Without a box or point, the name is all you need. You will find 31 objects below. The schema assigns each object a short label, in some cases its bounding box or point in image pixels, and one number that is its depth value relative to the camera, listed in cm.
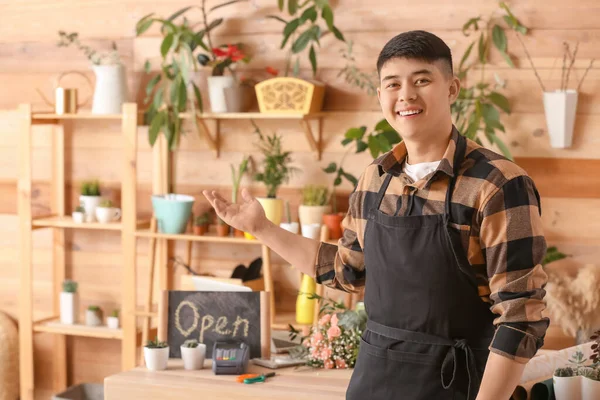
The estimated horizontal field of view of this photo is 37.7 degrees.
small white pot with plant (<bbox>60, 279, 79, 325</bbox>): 414
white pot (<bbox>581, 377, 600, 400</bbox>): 205
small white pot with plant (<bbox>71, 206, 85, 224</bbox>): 410
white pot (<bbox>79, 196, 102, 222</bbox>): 411
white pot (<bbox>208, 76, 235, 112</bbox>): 381
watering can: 406
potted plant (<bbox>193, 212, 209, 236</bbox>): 389
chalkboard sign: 253
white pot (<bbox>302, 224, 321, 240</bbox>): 369
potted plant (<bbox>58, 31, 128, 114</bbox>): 398
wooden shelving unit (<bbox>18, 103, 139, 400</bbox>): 395
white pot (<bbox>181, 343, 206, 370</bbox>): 243
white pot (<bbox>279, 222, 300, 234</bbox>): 377
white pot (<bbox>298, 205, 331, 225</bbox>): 373
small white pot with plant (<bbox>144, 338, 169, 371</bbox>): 241
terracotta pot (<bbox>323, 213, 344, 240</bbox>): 369
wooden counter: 226
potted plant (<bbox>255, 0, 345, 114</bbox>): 365
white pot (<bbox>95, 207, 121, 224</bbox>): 405
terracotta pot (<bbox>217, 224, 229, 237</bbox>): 385
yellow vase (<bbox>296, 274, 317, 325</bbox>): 371
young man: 152
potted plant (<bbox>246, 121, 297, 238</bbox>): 375
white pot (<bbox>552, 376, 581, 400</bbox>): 207
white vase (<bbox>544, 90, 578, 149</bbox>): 345
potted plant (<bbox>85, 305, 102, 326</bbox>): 414
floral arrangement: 247
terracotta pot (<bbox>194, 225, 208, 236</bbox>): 389
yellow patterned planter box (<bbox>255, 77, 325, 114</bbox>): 367
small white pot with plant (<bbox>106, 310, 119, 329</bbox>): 411
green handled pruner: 233
